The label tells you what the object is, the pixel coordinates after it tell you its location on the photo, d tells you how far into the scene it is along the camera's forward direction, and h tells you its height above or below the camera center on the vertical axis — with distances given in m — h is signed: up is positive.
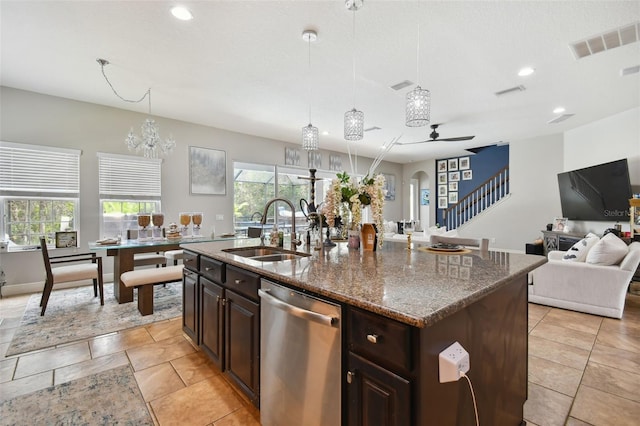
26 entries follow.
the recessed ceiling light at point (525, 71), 3.43 +1.65
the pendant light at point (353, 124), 3.41 +1.02
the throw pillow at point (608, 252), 3.17 -0.46
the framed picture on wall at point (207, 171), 5.65 +0.82
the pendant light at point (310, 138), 3.82 +0.97
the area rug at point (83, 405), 1.67 -1.18
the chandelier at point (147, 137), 4.08 +1.07
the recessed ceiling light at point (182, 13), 2.37 +1.65
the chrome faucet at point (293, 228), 2.35 -0.13
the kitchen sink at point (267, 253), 2.10 -0.31
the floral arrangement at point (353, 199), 2.08 +0.09
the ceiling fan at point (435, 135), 5.42 +1.42
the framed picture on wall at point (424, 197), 10.67 +0.51
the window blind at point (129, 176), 4.76 +0.62
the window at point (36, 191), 4.05 +0.32
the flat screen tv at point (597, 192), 4.56 +0.31
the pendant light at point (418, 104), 3.06 +1.12
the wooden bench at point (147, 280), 3.20 -0.75
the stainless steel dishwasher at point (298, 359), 1.14 -0.64
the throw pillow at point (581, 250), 3.54 -0.50
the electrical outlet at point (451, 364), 0.94 -0.50
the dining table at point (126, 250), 3.55 -0.47
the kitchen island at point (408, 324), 0.91 -0.43
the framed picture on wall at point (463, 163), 9.20 +1.50
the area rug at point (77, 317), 2.70 -1.14
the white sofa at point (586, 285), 3.12 -0.85
